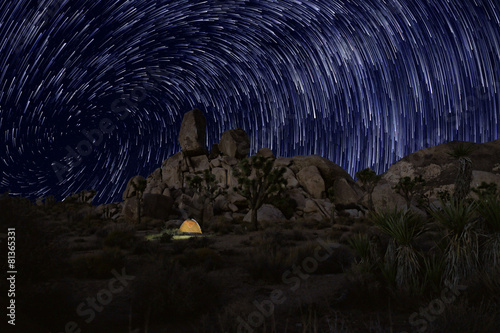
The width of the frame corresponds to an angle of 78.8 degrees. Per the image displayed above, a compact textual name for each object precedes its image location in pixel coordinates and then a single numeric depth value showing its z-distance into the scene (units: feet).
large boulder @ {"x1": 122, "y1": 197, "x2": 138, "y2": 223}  122.83
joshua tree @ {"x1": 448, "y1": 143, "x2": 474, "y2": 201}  32.53
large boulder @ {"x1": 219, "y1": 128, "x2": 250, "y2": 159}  202.18
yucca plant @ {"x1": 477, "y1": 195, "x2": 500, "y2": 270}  20.77
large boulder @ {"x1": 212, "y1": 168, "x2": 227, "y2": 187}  181.78
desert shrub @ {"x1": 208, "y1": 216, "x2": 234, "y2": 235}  83.10
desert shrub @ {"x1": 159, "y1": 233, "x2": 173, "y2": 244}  59.04
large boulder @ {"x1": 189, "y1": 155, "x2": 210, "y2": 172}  195.55
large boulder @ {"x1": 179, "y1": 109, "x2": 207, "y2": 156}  204.23
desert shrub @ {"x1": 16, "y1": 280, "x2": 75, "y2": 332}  17.99
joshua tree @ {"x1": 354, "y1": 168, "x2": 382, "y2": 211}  125.80
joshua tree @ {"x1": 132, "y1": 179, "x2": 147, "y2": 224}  116.47
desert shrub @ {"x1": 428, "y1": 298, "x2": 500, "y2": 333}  15.37
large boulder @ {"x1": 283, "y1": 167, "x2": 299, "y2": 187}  163.69
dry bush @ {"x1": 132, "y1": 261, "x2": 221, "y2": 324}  20.92
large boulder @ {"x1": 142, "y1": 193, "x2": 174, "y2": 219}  130.52
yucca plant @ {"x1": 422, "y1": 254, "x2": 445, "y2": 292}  22.35
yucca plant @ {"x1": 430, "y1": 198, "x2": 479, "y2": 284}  21.31
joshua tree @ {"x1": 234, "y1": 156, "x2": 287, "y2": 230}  87.92
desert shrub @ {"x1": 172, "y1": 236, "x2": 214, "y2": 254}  47.00
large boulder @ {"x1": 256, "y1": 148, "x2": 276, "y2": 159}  201.61
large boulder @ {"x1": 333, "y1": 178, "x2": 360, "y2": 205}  160.45
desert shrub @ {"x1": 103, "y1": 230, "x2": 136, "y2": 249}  50.25
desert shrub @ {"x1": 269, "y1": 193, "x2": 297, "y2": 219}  133.39
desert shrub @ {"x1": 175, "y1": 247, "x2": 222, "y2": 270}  36.35
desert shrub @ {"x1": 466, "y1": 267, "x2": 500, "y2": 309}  19.65
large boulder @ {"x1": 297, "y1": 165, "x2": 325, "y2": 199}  160.86
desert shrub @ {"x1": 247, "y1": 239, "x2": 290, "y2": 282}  32.22
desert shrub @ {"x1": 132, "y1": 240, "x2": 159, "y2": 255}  45.16
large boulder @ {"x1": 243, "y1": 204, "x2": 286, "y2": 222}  118.62
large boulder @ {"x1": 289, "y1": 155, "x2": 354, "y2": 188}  172.76
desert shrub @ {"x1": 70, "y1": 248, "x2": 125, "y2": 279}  31.86
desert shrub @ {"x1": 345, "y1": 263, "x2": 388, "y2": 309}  22.81
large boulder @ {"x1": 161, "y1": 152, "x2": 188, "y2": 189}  191.01
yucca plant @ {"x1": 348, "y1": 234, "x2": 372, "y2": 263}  27.45
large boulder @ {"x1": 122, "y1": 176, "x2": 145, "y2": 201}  195.00
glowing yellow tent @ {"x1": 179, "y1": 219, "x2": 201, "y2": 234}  80.68
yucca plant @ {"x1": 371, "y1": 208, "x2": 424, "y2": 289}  22.97
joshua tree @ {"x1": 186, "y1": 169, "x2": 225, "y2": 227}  110.66
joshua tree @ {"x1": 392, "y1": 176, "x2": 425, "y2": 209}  119.34
